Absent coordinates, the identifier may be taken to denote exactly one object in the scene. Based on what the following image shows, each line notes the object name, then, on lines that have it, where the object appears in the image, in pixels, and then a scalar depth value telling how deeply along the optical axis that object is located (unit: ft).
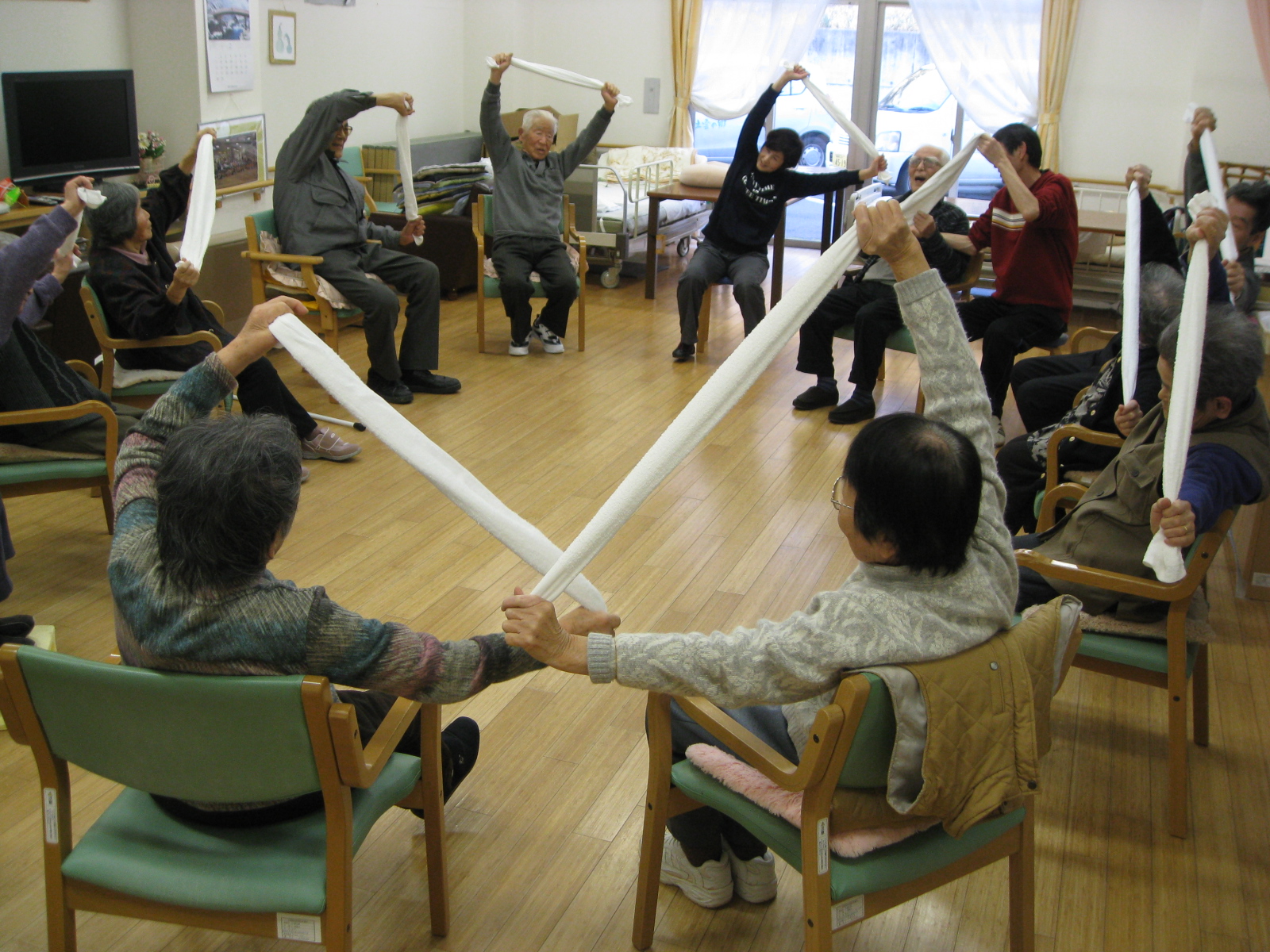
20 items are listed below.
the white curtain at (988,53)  24.63
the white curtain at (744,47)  26.50
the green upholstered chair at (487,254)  18.53
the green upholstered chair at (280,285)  15.43
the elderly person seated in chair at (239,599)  4.77
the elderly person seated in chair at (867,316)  16.06
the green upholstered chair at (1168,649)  7.18
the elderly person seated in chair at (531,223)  18.43
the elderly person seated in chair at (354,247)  15.51
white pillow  22.40
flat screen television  14.98
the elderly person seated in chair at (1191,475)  7.41
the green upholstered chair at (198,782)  4.56
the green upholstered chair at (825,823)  4.75
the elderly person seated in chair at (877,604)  4.81
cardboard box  24.95
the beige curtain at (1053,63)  23.98
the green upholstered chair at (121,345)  11.91
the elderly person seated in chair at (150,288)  11.96
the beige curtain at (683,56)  26.63
